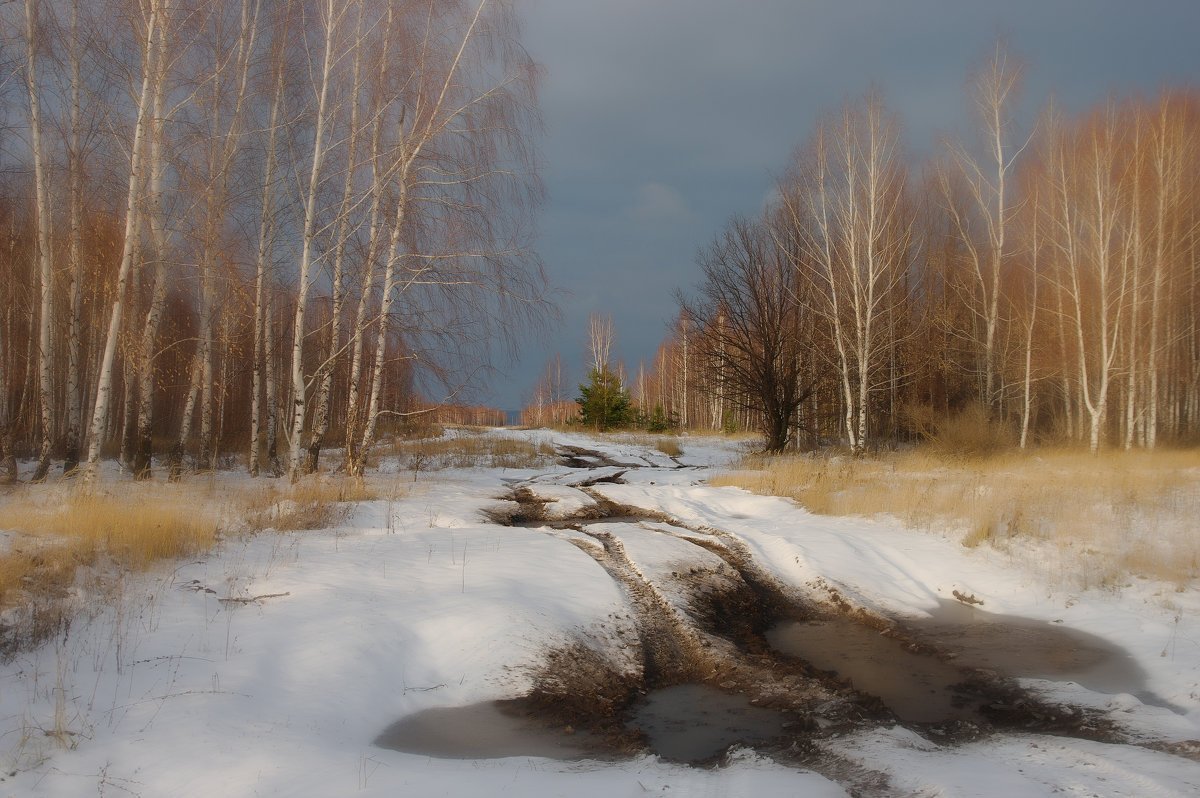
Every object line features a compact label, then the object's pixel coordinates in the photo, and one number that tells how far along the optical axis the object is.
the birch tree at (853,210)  19.23
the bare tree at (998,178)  21.70
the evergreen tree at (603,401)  39.97
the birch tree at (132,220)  9.84
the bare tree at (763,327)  23.00
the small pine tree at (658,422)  40.62
